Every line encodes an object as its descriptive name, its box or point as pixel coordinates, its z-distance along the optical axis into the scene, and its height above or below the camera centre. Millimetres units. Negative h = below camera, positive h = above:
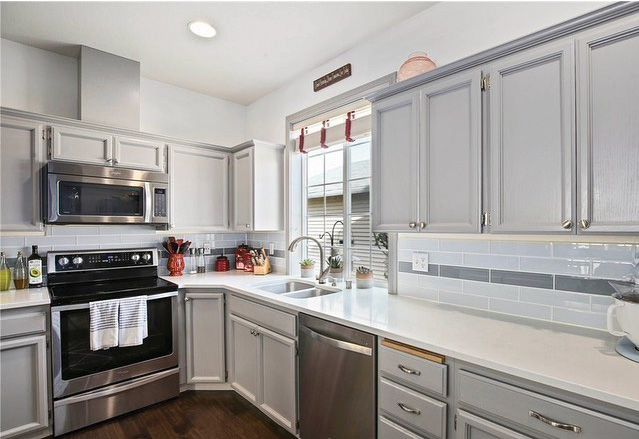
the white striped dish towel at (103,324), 2168 -682
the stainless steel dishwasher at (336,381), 1573 -842
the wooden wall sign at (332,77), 2586 +1166
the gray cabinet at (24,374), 1956 -926
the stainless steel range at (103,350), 2121 -888
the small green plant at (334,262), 2596 -334
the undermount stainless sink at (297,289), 2436 -548
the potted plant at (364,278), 2391 -427
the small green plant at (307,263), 2852 -374
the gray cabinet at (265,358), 2033 -948
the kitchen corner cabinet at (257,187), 3029 +319
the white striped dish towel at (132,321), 2275 -699
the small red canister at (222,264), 3402 -449
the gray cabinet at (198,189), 2953 +299
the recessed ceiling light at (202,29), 2221 +1327
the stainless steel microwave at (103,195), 2277 +202
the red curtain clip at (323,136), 2809 +716
